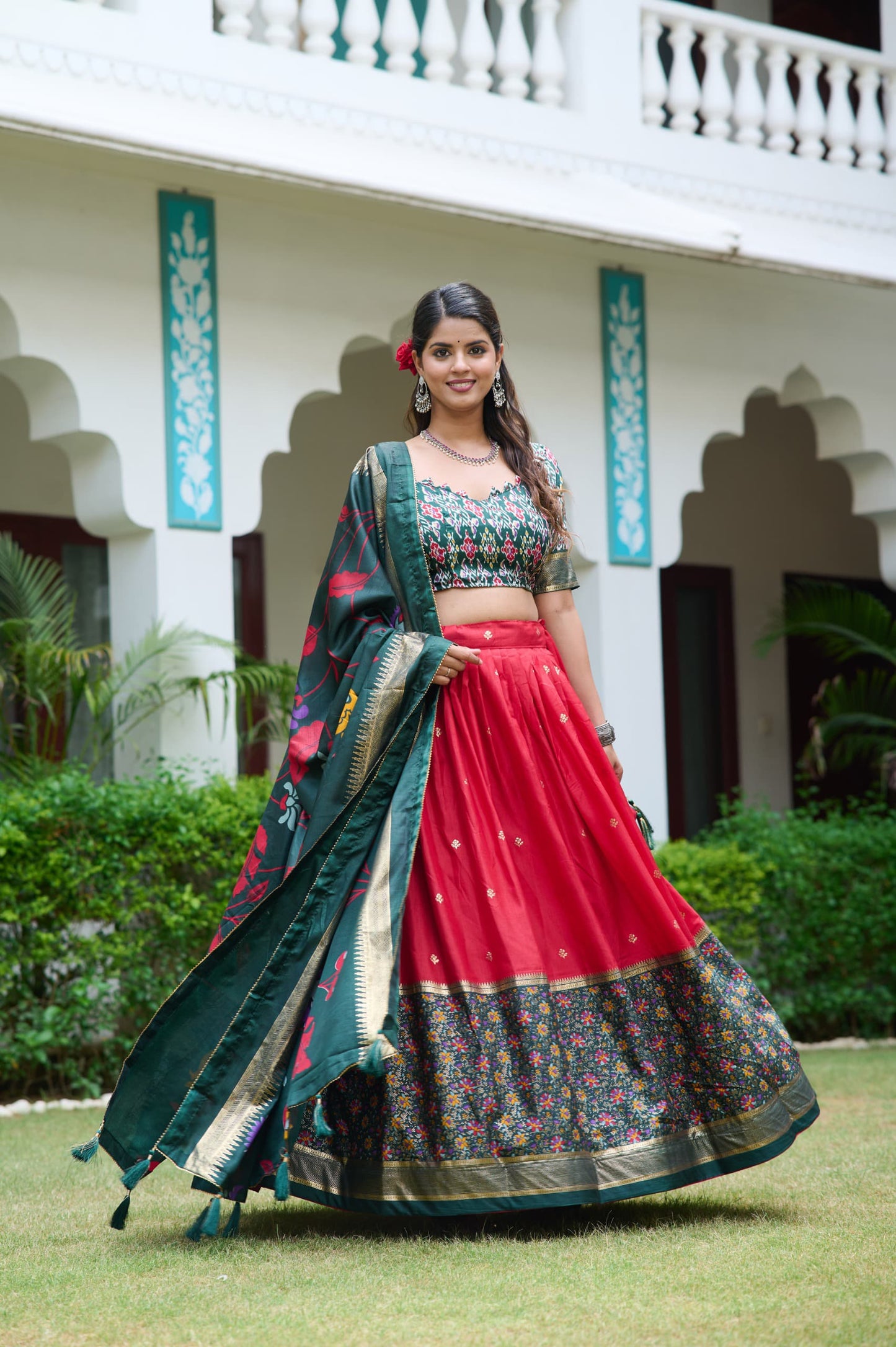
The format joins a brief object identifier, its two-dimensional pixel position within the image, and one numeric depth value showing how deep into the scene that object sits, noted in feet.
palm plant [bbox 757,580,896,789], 26.32
